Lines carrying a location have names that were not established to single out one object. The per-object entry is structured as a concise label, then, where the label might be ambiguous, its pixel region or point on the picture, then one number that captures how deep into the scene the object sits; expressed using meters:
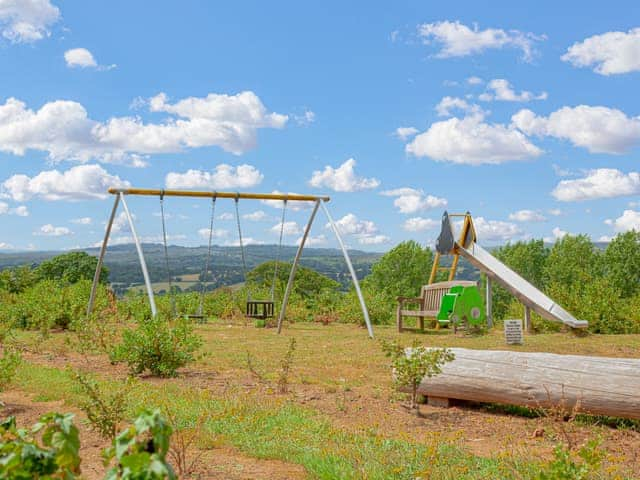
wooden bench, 14.70
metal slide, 13.54
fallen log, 5.49
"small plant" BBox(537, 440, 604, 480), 3.12
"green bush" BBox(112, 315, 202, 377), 8.23
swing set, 13.58
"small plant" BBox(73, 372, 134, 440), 4.39
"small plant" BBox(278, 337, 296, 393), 7.02
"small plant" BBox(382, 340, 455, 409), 6.18
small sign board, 11.78
